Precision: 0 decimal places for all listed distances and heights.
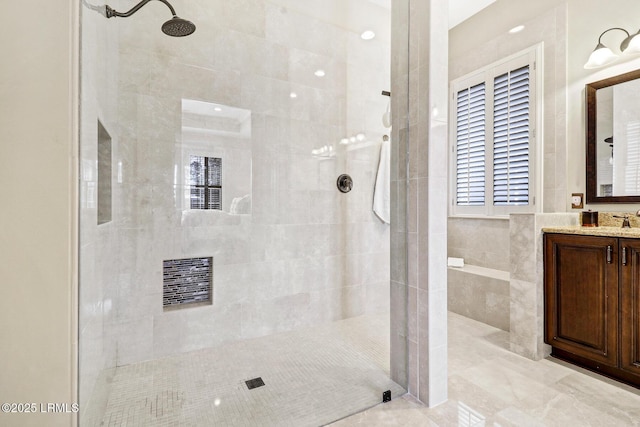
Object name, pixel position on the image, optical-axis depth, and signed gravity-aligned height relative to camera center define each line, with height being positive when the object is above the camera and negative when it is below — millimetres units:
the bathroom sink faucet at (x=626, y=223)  2201 -69
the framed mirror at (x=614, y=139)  2262 +567
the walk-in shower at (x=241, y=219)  1596 -43
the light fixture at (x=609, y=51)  2152 +1178
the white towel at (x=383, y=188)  2256 +189
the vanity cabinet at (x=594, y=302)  1809 -566
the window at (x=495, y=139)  2873 +754
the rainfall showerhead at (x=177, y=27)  1819 +1114
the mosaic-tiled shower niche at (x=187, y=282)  1941 -452
